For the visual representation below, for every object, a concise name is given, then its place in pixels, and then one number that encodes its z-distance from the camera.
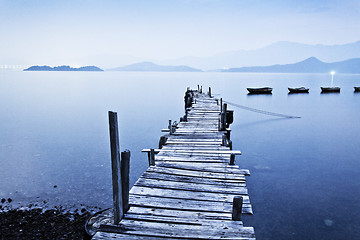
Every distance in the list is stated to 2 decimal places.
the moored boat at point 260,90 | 77.04
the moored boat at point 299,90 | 80.88
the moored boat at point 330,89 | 84.28
